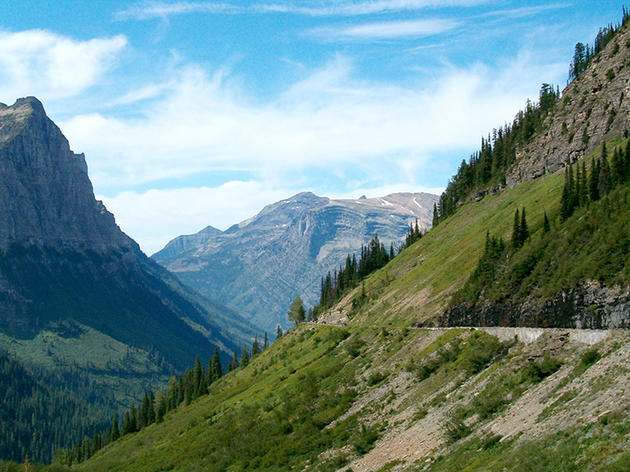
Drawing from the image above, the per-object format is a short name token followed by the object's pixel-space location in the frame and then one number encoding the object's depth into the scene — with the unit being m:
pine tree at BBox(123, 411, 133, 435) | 179.00
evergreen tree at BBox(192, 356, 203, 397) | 169.52
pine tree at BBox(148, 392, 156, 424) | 171.48
